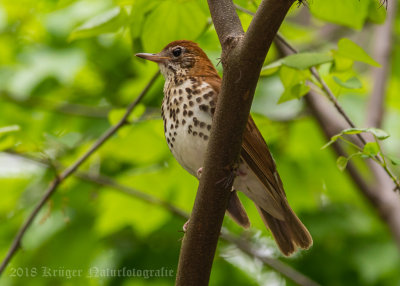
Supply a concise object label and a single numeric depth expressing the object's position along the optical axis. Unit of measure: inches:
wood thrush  277.4
